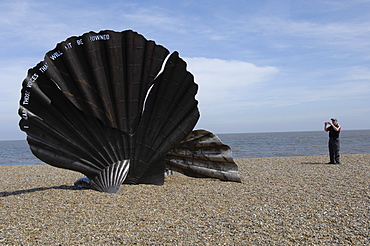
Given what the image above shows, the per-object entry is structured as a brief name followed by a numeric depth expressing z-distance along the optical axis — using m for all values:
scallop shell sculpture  6.29
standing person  12.33
